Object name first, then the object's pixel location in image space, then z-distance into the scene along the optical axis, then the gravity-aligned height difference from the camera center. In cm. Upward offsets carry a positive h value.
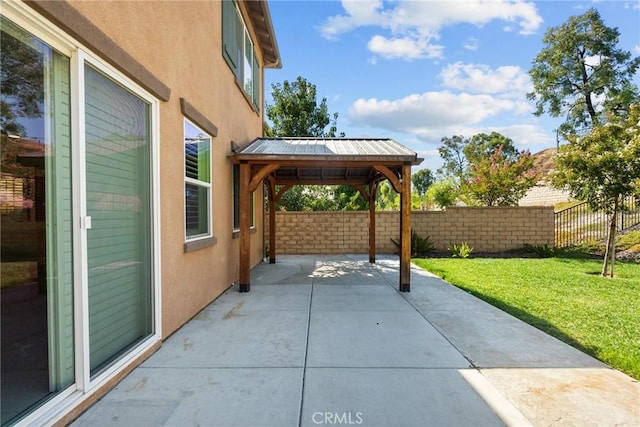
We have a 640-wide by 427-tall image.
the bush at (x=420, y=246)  1227 -129
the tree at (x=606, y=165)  745 +99
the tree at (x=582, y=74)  1773 +740
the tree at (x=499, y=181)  1585 +134
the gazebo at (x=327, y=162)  647 +95
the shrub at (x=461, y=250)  1174 -142
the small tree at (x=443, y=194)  2057 +97
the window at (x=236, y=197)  751 +31
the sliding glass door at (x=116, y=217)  276 -4
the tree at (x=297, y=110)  1684 +499
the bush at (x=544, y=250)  1164 -142
